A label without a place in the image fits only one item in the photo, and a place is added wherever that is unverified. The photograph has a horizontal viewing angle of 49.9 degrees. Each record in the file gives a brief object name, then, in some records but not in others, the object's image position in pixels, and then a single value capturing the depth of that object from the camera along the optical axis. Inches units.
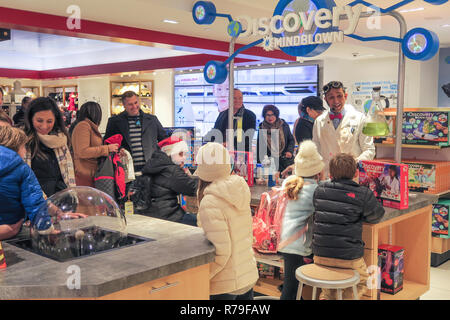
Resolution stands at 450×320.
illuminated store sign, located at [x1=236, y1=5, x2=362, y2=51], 139.8
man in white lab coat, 166.1
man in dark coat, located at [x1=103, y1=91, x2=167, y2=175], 203.2
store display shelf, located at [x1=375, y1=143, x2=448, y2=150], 208.6
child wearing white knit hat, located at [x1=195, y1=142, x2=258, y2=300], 98.7
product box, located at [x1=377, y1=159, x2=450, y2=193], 210.7
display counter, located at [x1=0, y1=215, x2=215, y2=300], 71.9
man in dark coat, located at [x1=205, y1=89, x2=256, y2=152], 201.7
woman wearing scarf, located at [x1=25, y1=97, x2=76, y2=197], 136.9
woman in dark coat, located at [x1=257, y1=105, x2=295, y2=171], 212.7
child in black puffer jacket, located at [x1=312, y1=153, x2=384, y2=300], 123.5
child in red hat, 151.3
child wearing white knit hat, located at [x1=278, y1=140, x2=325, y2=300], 137.7
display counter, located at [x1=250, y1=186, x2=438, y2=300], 152.6
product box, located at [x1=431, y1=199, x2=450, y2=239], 215.8
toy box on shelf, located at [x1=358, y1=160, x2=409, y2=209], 136.4
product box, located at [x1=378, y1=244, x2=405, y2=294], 147.7
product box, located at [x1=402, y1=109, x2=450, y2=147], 206.1
